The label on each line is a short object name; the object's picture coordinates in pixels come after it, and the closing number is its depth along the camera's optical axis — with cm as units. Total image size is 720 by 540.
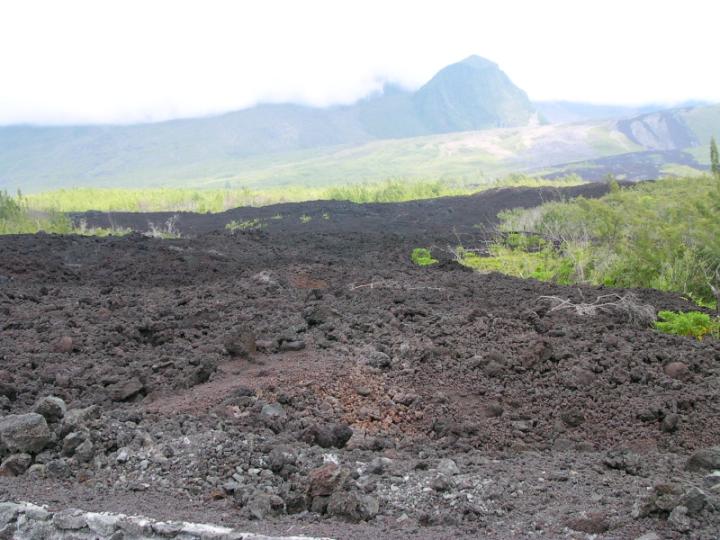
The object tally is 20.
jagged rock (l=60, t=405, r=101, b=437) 593
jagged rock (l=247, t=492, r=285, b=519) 479
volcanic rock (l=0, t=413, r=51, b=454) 578
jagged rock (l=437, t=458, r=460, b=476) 524
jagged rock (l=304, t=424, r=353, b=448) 585
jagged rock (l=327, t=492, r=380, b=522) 473
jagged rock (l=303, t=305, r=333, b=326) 890
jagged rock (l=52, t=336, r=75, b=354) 846
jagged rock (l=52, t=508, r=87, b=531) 473
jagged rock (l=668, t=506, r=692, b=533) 400
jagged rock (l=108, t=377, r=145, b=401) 712
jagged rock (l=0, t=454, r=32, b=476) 561
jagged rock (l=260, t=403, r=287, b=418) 624
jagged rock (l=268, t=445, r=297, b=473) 536
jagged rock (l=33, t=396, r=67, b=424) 612
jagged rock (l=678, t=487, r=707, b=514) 407
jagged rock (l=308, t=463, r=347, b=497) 491
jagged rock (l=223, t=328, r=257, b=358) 788
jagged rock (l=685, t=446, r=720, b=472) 505
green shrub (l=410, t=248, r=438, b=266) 1638
